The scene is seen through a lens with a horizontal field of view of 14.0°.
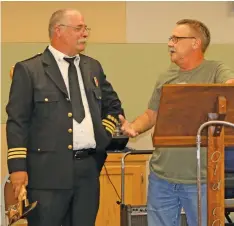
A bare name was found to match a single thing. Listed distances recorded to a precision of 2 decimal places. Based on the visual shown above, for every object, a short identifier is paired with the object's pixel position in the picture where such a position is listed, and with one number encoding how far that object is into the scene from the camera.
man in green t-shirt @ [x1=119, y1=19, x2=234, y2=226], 5.01
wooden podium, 4.06
